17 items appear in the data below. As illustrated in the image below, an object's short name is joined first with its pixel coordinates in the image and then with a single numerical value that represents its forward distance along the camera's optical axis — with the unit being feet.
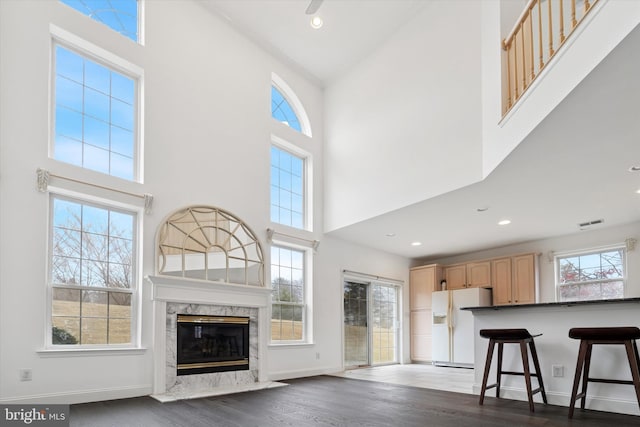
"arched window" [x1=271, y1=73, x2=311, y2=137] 24.61
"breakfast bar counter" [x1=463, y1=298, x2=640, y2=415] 13.04
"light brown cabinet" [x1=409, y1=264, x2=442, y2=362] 30.58
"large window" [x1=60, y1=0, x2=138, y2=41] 17.20
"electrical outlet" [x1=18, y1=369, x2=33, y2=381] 13.56
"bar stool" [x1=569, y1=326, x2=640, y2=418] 11.57
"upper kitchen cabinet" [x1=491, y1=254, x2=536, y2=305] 26.32
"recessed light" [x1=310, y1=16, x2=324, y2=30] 20.72
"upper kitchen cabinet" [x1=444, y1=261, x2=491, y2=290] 28.86
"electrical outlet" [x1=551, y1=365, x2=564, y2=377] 14.30
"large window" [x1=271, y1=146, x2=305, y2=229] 23.89
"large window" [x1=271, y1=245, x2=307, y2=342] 22.56
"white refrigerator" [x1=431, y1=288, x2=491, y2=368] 27.53
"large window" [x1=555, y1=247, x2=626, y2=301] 23.38
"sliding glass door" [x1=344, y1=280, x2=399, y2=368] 27.17
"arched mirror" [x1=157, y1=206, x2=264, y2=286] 17.98
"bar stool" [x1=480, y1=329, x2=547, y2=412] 13.52
